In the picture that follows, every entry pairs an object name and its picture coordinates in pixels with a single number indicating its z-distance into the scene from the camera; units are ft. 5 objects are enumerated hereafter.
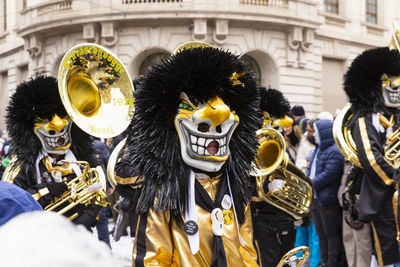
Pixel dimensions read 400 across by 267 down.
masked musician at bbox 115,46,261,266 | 7.89
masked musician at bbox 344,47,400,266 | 13.98
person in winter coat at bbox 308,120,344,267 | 17.53
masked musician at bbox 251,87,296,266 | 14.42
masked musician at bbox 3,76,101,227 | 13.32
